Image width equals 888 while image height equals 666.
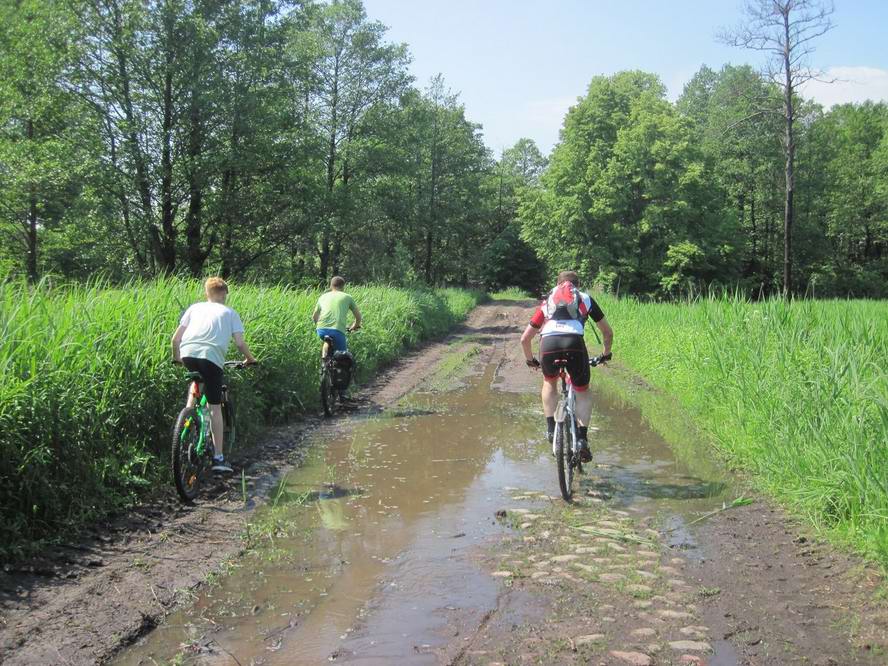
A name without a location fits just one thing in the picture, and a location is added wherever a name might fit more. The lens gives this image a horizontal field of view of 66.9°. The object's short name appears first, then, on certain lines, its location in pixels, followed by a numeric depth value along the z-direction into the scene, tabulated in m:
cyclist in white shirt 6.28
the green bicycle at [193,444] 5.78
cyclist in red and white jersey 6.42
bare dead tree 26.47
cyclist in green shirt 11.05
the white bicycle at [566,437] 6.07
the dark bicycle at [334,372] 10.50
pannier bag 10.85
